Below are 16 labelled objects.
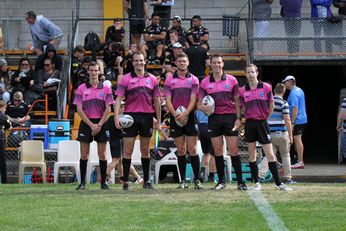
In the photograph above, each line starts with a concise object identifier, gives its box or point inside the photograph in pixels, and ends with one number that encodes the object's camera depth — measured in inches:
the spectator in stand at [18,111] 946.1
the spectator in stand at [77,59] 1003.3
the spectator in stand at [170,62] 924.0
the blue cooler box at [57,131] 917.8
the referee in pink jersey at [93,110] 655.1
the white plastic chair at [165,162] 848.3
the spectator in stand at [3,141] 856.9
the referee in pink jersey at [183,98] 644.7
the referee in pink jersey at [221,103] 638.5
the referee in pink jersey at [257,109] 641.6
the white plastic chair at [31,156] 866.8
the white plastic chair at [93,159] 846.5
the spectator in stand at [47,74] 991.0
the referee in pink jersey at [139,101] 644.1
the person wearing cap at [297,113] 892.1
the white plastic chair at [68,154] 852.6
